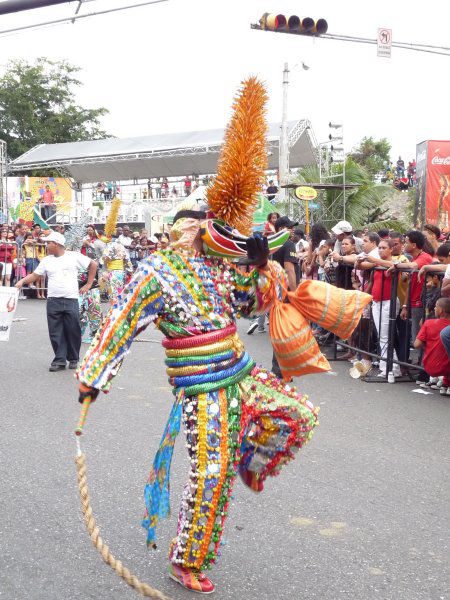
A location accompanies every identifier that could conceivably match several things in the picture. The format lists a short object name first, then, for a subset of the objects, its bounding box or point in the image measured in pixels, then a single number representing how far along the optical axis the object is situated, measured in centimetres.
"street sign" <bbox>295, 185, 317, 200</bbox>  1529
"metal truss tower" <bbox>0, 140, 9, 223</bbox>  2958
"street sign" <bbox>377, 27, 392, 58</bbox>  1162
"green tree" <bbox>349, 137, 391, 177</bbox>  5009
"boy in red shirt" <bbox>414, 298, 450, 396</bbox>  738
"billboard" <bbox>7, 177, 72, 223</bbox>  3022
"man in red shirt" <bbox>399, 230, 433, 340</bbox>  820
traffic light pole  1130
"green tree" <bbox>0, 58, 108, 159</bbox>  4634
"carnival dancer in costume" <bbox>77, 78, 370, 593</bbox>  305
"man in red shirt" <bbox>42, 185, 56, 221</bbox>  2897
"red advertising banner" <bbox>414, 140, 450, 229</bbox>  2061
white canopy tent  2964
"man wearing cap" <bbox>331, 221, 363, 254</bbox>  997
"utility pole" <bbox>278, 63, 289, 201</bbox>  1973
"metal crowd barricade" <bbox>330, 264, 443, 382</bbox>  818
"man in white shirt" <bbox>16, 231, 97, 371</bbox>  876
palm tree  1975
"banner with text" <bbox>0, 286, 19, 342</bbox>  815
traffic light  1045
